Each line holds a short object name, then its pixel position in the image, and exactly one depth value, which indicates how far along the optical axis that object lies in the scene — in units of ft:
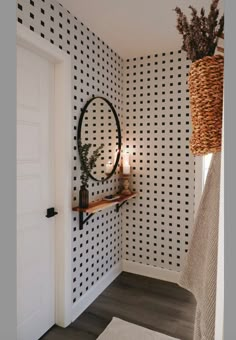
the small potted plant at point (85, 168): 6.61
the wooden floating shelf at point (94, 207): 6.42
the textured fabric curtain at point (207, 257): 1.41
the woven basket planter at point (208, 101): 1.51
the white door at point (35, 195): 5.39
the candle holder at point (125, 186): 8.93
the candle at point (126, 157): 9.22
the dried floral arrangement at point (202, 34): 1.58
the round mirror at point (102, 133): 6.98
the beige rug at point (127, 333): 6.11
